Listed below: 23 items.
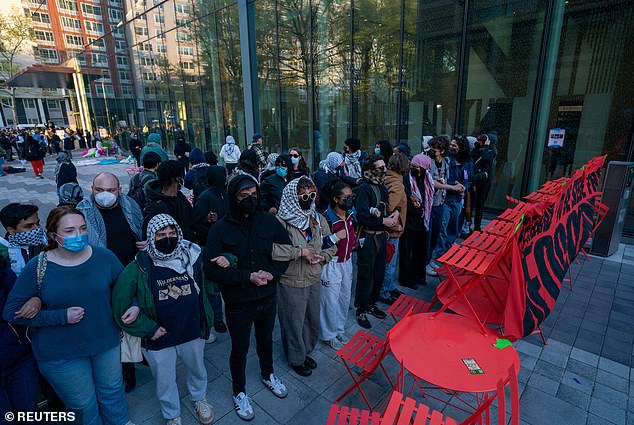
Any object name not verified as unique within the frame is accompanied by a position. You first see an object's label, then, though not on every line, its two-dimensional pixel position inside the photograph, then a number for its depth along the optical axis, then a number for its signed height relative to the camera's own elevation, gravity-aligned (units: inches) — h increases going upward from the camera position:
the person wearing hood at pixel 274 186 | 179.0 -34.6
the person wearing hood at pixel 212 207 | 147.8 -37.2
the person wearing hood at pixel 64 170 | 246.1 -33.2
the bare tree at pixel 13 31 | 1299.2 +350.5
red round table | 83.5 -63.1
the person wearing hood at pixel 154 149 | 206.2 -17.2
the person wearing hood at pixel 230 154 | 348.5 -33.7
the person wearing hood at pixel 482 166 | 244.2 -34.2
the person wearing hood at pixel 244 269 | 99.9 -43.8
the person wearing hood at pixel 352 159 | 232.4 -27.1
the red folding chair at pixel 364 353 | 107.6 -77.3
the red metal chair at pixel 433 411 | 62.9 -59.0
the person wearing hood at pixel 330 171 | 207.7 -33.1
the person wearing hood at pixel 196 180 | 194.5 -33.4
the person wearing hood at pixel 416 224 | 182.7 -57.9
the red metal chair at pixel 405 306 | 135.1 -76.4
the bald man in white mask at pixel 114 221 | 119.8 -35.5
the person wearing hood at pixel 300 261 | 115.6 -47.9
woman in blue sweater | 83.0 -46.0
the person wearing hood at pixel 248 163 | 183.8 -22.5
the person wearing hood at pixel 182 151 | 313.9 -27.6
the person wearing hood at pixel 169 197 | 135.9 -30.6
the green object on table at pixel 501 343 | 96.7 -63.9
